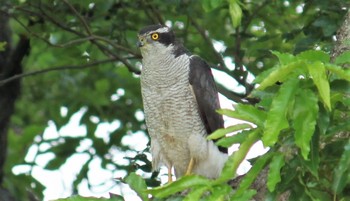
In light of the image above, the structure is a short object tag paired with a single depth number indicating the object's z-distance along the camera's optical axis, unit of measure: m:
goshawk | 15.08
